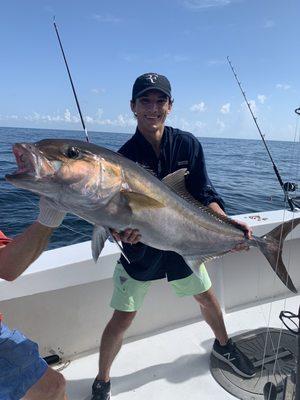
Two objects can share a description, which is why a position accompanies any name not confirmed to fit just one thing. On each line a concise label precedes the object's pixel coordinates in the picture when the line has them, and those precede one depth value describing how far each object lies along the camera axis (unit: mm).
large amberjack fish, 1695
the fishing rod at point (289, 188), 3581
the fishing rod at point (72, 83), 3639
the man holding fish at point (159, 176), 2689
